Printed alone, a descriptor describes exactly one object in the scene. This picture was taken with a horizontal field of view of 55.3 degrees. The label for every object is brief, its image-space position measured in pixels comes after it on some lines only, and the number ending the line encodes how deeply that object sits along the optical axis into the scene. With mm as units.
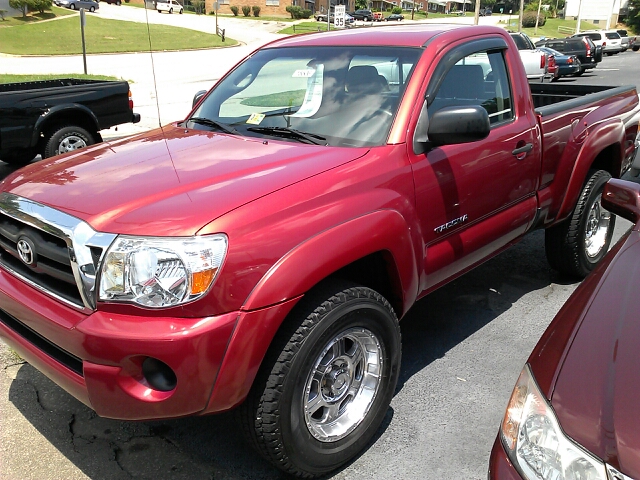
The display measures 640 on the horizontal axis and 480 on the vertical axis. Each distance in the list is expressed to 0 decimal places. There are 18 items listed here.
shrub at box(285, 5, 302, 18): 66375
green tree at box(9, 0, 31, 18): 42312
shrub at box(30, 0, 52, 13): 42750
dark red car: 1554
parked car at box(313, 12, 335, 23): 63962
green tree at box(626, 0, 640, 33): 74388
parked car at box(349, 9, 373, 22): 69312
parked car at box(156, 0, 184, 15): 57088
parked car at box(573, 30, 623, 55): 40906
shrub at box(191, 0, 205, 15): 70375
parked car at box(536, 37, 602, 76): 26375
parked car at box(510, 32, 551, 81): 17577
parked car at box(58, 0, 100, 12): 48906
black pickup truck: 7492
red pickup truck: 2174
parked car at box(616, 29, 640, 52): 43438
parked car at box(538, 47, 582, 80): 23766
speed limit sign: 19734
